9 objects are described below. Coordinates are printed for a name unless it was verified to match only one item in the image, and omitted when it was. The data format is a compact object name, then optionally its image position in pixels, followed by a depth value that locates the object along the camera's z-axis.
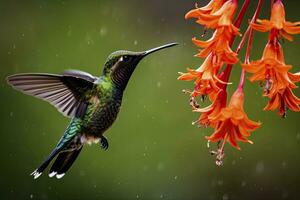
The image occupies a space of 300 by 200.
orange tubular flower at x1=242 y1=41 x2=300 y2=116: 4.21
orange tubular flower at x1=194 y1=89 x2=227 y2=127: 4.48
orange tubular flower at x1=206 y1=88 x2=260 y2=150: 4.37
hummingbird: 6.51
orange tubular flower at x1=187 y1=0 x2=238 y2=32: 4.32
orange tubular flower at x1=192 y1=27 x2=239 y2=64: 4.17
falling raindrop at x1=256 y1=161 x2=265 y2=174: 11.90
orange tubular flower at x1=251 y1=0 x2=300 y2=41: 4.14
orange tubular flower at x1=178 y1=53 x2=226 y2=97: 4.41
